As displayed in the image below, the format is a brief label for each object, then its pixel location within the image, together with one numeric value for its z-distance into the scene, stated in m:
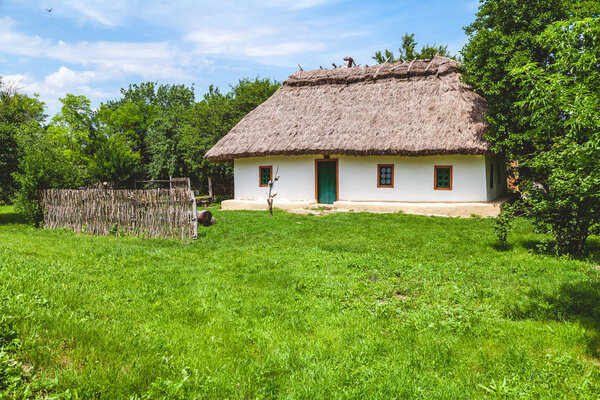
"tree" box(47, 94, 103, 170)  32.72
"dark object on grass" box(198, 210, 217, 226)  10.76
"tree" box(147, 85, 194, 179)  23.78
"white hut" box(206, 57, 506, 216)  13.66
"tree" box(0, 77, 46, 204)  13.41
